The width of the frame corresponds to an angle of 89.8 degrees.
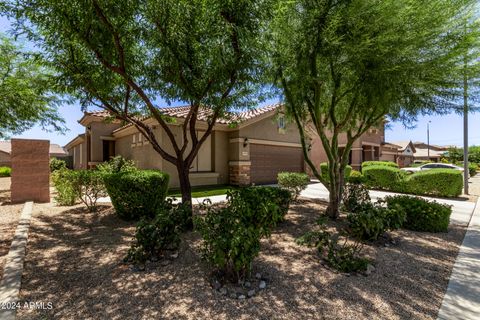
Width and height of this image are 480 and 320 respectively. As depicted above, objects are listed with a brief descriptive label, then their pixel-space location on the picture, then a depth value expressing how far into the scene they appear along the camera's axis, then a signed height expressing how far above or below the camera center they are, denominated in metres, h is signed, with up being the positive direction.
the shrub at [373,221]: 4.76 -1.29
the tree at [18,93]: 8.34 +2.43
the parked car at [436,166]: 22.42 -0.83
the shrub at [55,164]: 19.22 -0.39
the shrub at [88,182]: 7.63 -0.73
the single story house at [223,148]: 13.01 +0.65
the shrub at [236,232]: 3.21 -1.10
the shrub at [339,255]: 3.92 -1.69
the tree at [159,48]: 4.38 +2.34
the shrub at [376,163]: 20.15 -0.48
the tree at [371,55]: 4.81 +2.29
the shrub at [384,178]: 13.47 -1.18
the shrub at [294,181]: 9.66 -0.97
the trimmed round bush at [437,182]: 11.73 -1.27
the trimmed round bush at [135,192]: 6.36 -0.89
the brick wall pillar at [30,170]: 9.32 -0.43
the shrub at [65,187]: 7.85 -0.97
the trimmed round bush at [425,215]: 6.14 -1.48
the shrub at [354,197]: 7.51 -1.26
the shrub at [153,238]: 4.01 -1.35
